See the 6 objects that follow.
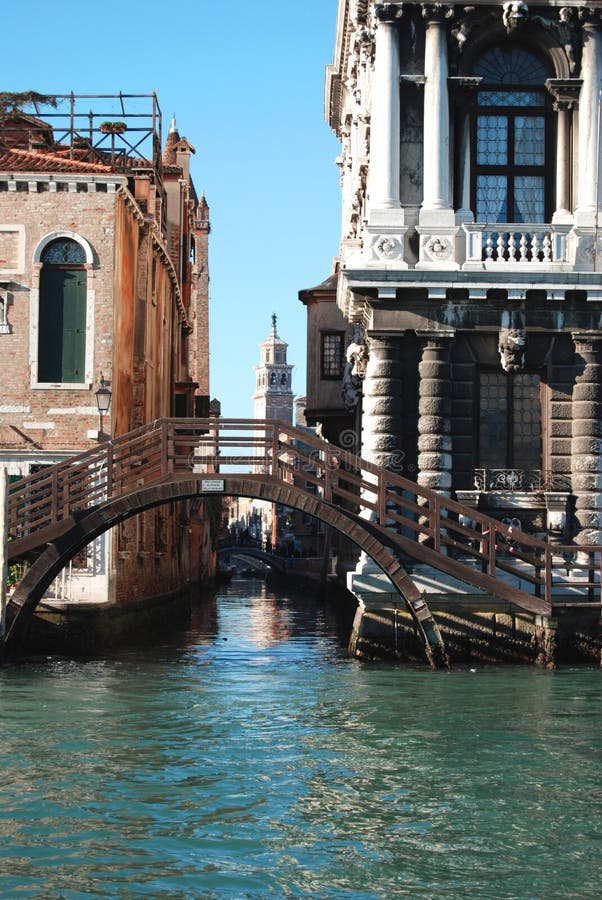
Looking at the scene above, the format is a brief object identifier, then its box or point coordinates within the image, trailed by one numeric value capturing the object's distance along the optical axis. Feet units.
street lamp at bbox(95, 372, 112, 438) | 87.56
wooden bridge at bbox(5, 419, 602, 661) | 72.28
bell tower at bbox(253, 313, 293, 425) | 647.97
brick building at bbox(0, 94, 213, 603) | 87.61
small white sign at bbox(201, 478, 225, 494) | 74.49
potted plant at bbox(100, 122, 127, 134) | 107.04
